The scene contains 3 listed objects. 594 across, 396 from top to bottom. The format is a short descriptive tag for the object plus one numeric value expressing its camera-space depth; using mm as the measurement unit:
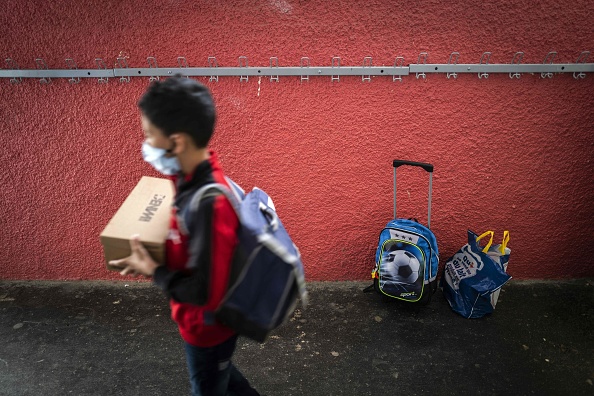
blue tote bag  2652
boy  1328
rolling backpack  2707
